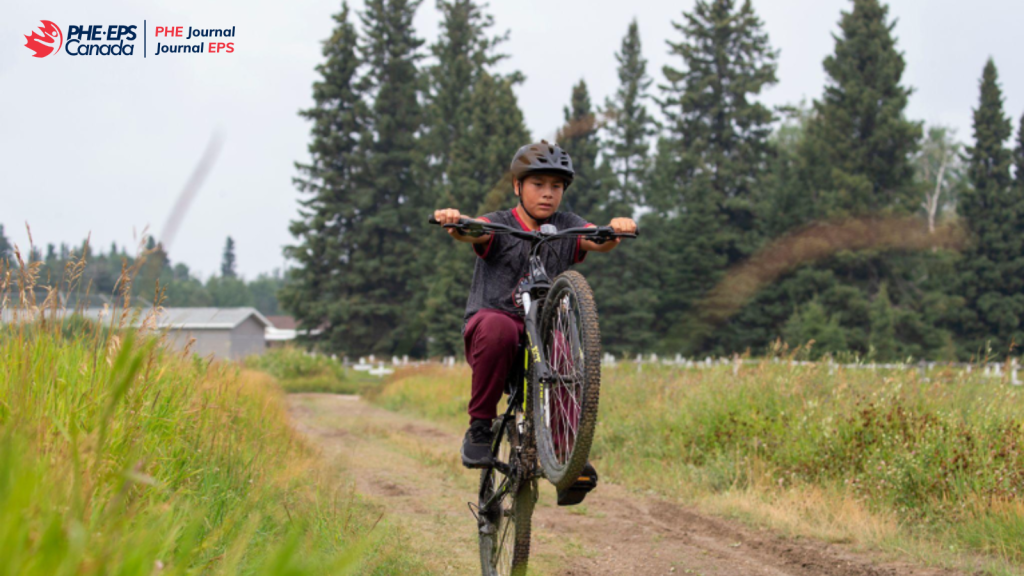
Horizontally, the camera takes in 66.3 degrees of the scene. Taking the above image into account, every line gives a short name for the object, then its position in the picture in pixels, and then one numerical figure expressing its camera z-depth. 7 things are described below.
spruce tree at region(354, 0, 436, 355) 46.22
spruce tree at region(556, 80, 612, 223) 41.28
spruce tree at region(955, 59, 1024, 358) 37.25
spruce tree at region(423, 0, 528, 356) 39.44
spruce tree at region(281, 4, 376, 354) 46.53
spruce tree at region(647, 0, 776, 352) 40.19
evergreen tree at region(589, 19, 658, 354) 41.12
